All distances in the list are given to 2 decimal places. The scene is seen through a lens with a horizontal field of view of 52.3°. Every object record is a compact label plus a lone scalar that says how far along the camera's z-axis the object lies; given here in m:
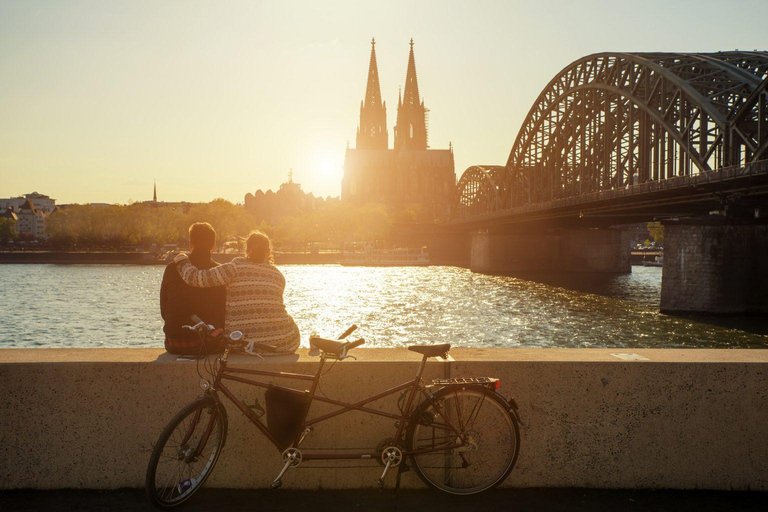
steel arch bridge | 51.28
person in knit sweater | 6.44
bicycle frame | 5.82
